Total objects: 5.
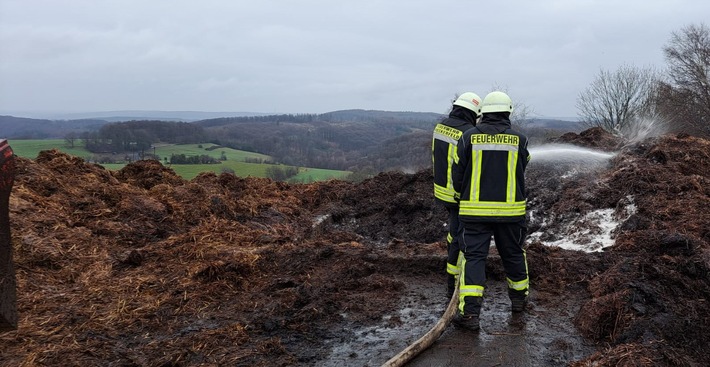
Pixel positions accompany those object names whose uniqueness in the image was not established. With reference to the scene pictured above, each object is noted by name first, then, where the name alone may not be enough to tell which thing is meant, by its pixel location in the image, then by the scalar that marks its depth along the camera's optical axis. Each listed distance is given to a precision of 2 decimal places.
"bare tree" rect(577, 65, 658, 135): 42.78
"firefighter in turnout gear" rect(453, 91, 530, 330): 4.31
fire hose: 3.69
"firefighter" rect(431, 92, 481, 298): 4.80
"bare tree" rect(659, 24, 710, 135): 34.75
